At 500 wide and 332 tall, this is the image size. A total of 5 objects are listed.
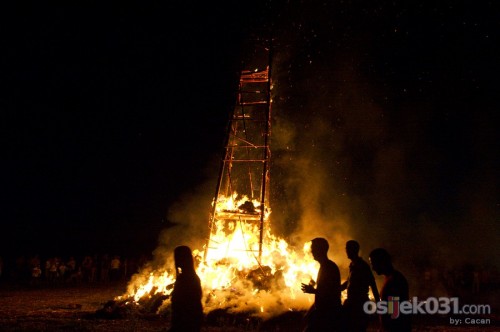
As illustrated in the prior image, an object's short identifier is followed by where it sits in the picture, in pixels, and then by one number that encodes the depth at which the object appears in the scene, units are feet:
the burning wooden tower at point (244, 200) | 42.22
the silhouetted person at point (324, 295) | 18.51
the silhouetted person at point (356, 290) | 19.16
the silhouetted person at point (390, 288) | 16.61
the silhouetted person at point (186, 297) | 16.25
